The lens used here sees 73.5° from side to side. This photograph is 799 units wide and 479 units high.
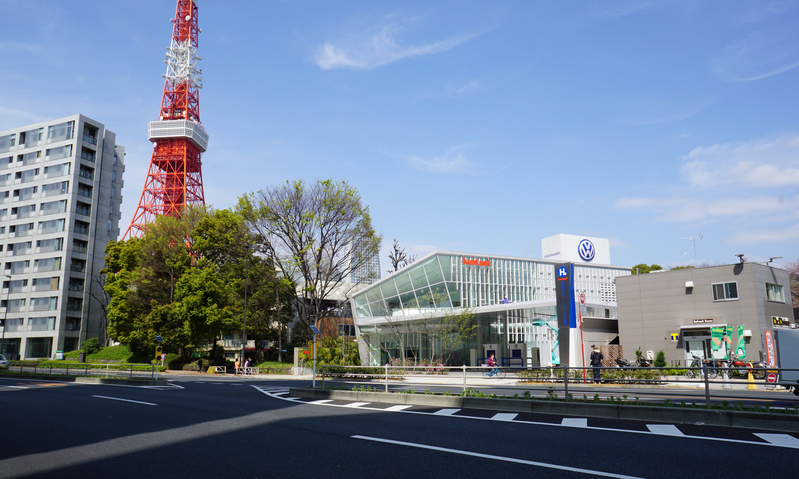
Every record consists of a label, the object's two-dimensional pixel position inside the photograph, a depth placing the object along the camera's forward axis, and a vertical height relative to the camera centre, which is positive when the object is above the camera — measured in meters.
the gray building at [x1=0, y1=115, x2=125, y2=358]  66.75 +13.61
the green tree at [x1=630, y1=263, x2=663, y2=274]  62.50 +7.88
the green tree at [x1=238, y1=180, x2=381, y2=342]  39.38 +7.58
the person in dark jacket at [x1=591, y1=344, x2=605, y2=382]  21.52 -0.89
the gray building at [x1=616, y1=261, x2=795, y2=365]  30.00 +1.64
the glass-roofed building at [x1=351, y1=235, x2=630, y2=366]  34.91 +1.42
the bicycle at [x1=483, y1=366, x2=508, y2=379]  27.82 -1.95
